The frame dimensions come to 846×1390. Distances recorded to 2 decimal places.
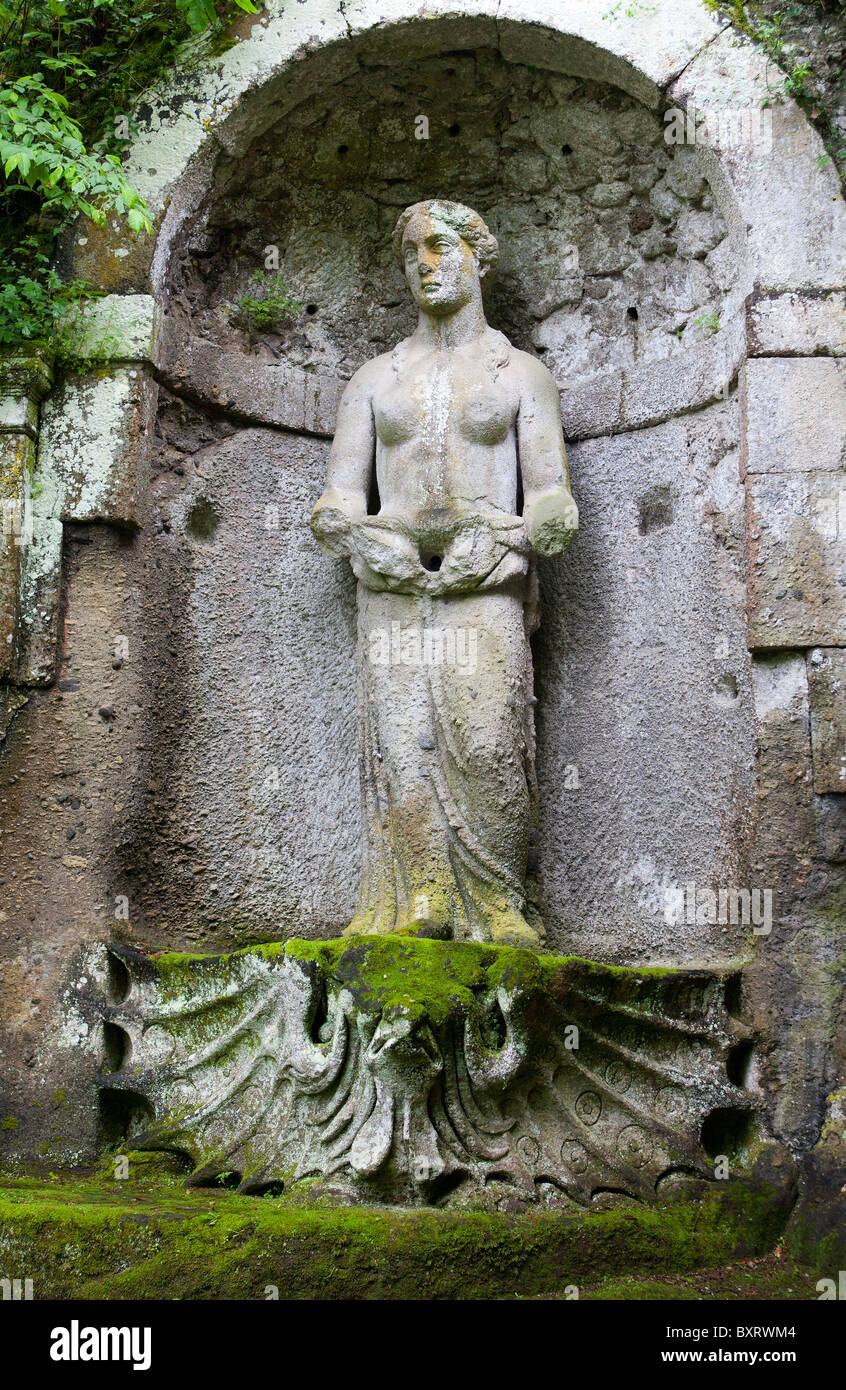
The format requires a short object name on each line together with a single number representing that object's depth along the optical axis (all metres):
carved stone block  3.97
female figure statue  4.67
